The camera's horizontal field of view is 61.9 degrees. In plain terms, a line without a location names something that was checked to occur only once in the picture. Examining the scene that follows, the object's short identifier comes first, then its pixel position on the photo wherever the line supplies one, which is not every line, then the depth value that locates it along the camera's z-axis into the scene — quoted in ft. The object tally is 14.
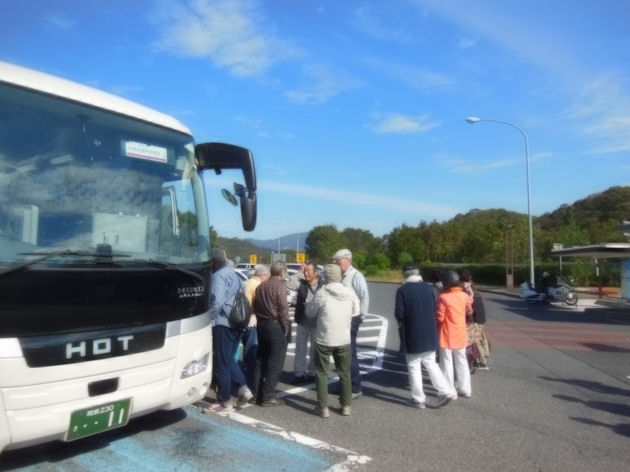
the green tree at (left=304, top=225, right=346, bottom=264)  246.31
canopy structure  58.75
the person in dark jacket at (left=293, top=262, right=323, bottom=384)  24.20
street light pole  87.64
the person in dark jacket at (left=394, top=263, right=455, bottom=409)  20.44
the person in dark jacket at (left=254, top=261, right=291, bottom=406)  20.52
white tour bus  12.27
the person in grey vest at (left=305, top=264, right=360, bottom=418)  19.43
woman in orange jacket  21.89
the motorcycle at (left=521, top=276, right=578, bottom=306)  69.72
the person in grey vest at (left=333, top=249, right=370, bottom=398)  22.71
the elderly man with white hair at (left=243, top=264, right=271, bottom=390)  22.86
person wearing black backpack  19.71
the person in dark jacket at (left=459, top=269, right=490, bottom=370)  25.69
